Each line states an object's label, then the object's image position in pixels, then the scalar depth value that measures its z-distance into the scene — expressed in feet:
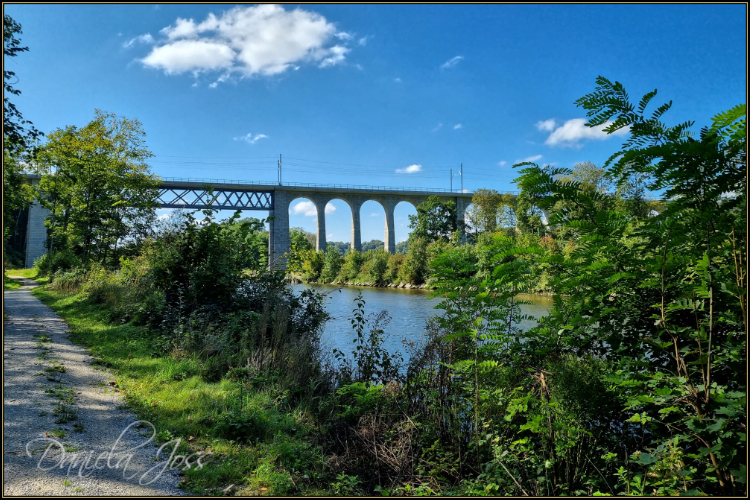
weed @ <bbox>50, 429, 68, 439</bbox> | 12.80
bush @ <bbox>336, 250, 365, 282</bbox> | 170.35
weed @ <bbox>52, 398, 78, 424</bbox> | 13.94
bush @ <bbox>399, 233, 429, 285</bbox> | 140.77
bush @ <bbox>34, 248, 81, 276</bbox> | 70.23
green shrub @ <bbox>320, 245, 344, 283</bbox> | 169.58
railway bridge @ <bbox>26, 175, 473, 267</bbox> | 192.13
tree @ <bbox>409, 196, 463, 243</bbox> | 184.24
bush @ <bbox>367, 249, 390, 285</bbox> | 155.49
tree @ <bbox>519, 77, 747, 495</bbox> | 6.77
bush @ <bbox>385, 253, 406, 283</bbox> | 152.25
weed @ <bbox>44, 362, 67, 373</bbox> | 19.53
